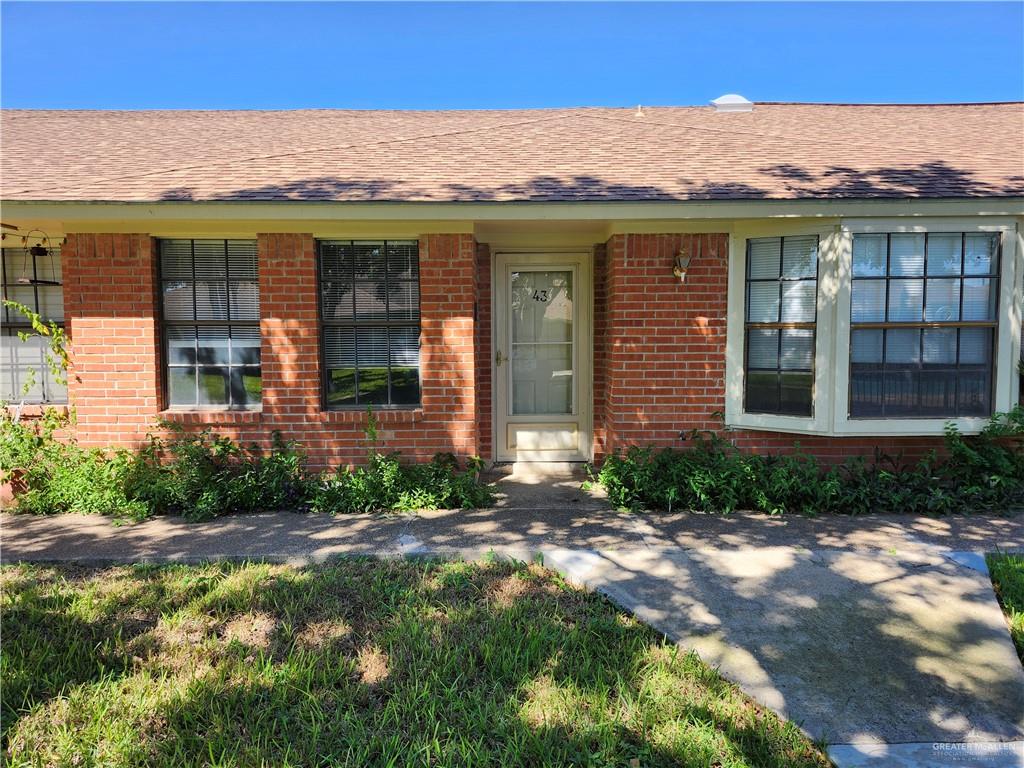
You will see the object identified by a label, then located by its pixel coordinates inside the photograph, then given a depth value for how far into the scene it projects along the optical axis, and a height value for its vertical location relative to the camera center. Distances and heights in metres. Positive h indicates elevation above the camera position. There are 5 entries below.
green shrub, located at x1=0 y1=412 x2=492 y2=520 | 5.26 -1.14
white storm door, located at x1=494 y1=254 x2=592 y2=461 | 6.75 -0.08
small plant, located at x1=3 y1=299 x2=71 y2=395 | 5.67 +0.08
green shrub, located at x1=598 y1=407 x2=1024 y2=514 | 5.18 -1.16
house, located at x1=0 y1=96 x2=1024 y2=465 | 5.18 +0.65
